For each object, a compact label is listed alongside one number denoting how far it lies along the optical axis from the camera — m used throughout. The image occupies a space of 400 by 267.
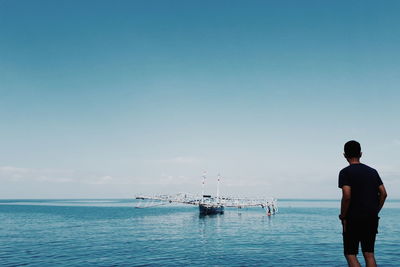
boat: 81.56
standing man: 4.61
